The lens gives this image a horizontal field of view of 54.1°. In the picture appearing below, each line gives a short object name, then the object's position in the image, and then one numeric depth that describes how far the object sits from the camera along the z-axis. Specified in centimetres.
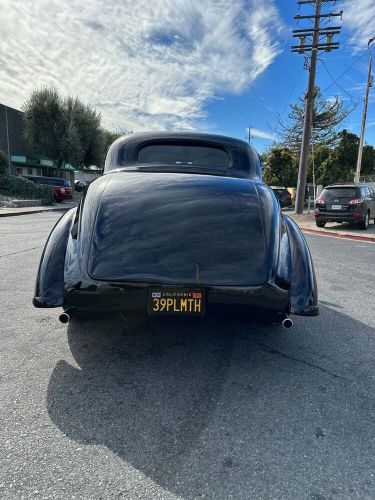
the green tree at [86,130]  3177
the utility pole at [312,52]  1689
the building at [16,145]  3181
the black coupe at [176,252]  237
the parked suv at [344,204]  1245
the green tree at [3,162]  2177
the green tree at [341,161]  2945
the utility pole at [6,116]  3167
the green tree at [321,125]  3264
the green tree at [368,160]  3538
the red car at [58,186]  2433
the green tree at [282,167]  2972
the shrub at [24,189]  2216
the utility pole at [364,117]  2062
